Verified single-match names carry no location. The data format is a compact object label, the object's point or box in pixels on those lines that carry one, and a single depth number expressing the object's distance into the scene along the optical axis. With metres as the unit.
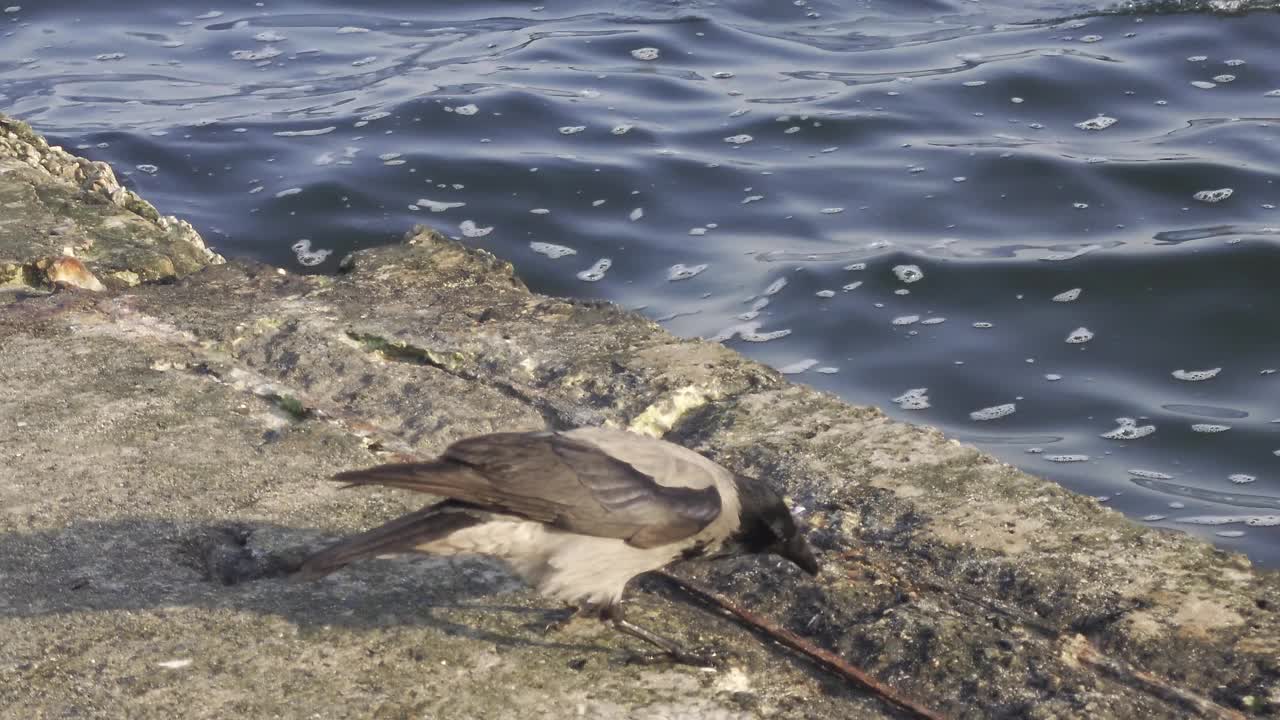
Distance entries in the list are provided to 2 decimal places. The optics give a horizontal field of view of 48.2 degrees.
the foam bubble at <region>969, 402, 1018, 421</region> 6.75
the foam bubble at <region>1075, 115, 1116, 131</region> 9.84
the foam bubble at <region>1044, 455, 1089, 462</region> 6.36
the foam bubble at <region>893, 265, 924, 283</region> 8.00
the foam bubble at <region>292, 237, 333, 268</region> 8.26
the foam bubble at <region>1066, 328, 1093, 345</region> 7.36
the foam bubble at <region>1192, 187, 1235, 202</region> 8.77
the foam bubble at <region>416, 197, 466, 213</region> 9.10
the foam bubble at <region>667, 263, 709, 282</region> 8.15
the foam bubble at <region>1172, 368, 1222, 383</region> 7.07
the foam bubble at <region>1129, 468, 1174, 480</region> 6.27
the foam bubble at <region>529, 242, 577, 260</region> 8.53
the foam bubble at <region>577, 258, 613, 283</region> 8.25
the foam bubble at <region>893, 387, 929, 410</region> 6.84
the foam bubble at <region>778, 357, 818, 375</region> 7.21
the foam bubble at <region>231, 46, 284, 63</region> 12.04
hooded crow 3.44
